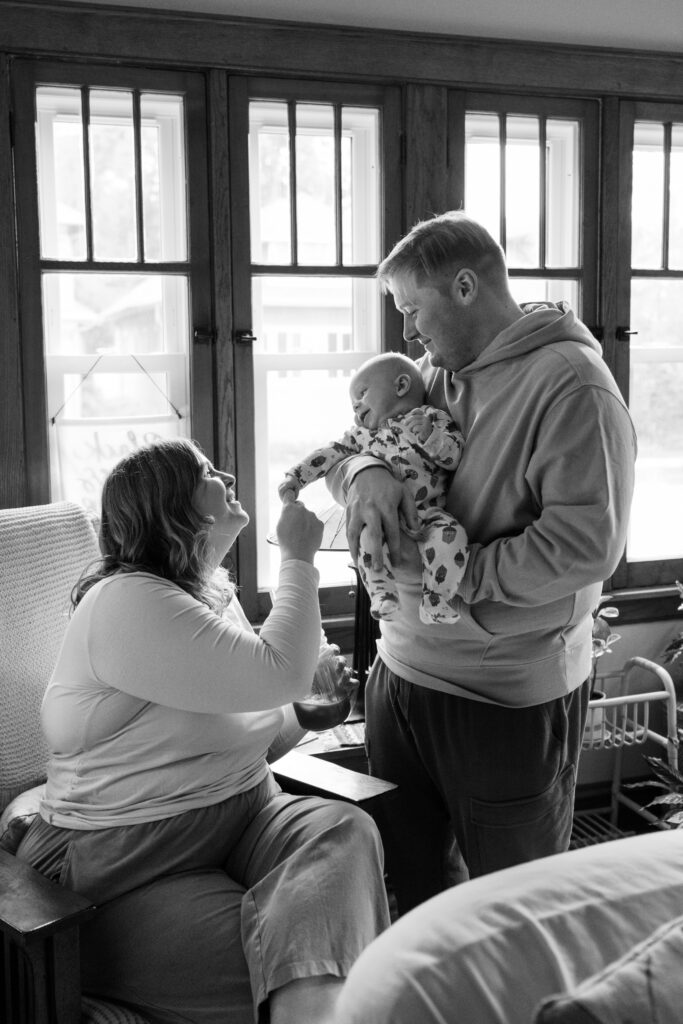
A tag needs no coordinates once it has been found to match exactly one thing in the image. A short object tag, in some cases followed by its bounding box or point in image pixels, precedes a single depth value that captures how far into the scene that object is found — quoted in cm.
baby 153
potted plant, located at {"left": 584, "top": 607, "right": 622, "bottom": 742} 289
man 147
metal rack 290
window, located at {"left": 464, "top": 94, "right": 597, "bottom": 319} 295
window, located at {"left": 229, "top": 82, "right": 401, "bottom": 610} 277
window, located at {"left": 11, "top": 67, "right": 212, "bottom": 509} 259
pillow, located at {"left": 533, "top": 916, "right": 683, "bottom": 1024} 72
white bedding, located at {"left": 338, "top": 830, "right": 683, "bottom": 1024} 79
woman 143
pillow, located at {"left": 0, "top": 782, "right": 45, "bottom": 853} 169
